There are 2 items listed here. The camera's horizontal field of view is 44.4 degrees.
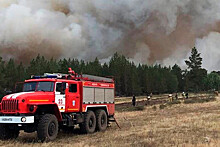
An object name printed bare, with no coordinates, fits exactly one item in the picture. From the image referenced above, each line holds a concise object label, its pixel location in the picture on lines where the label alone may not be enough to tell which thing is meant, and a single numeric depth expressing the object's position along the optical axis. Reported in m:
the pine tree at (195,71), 108.56
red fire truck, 12.27
